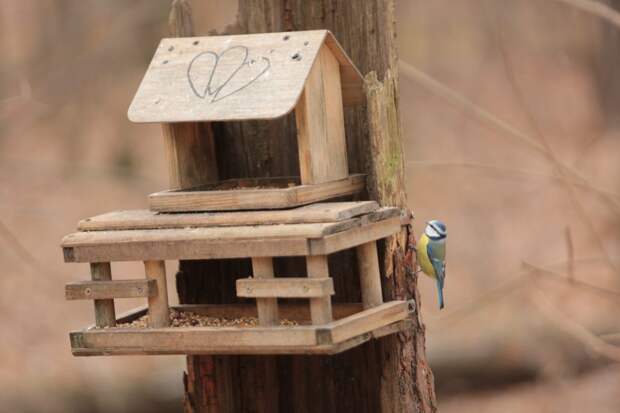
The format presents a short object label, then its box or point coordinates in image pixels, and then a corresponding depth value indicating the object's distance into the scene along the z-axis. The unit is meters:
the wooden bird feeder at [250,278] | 7.63
